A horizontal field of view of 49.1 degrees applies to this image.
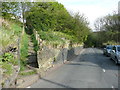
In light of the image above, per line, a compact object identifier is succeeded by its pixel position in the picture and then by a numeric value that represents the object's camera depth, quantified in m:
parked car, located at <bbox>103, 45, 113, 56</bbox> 19.35
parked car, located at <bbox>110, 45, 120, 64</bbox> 12.01
